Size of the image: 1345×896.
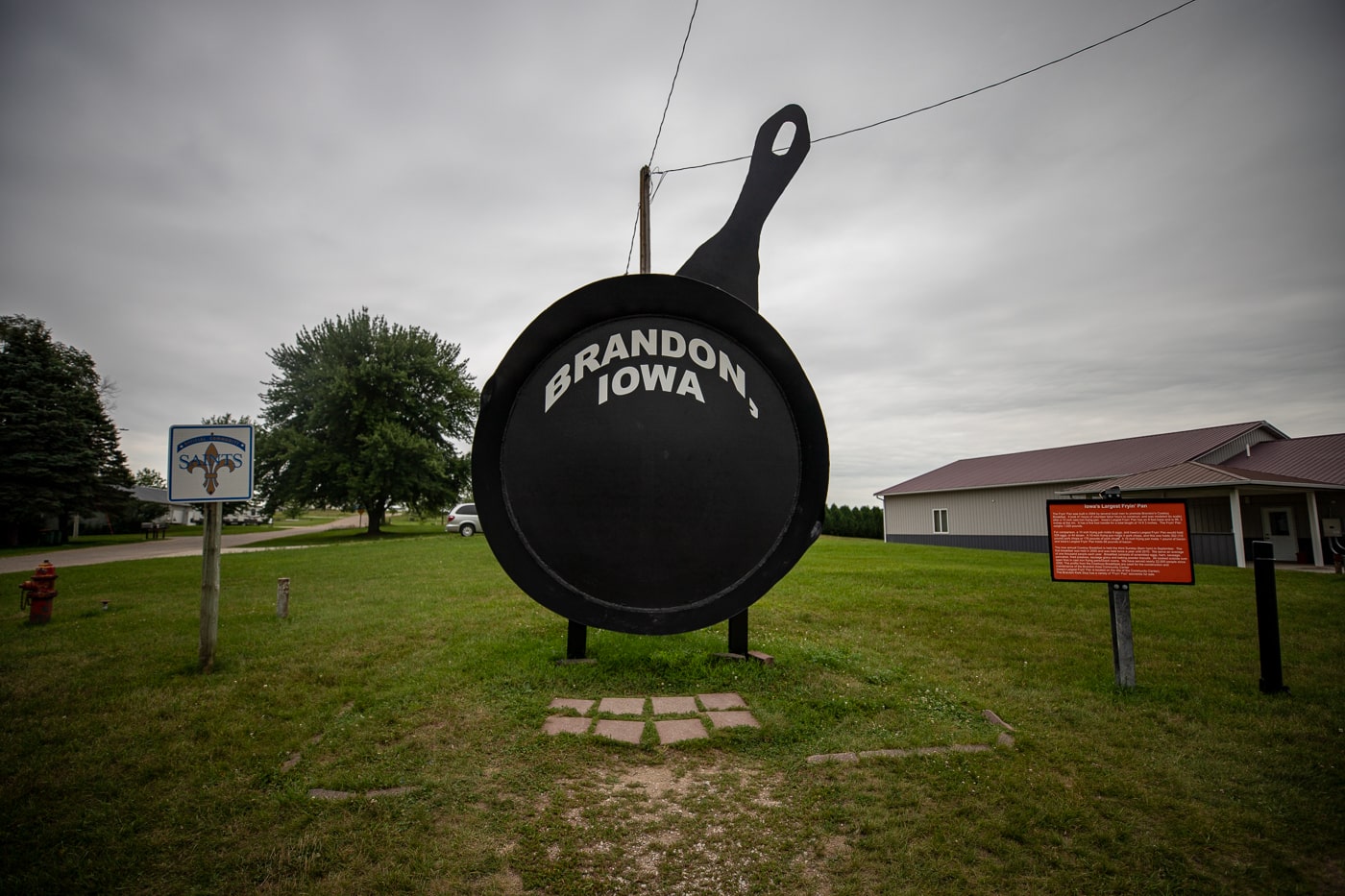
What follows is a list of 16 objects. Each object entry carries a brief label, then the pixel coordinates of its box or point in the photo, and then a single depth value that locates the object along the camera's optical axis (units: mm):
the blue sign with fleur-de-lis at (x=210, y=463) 5953
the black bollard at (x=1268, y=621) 5215
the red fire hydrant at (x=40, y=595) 8070
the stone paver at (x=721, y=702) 4586
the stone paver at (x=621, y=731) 4039
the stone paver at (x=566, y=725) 4133
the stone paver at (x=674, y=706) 4480
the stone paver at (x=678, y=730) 4059
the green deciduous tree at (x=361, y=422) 28141
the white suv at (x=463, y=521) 30906
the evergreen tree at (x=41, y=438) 26922
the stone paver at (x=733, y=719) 4250
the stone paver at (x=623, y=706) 4473
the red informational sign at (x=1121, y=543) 5254
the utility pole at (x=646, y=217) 7676
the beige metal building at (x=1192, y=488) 19719
